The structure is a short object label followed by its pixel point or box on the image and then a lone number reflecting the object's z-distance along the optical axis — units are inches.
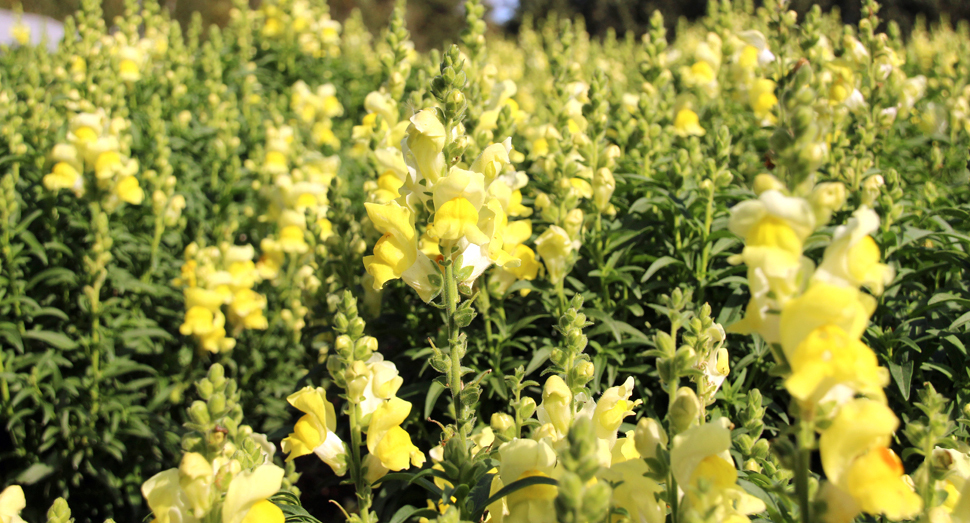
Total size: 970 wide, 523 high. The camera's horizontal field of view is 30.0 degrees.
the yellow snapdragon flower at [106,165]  46.6
